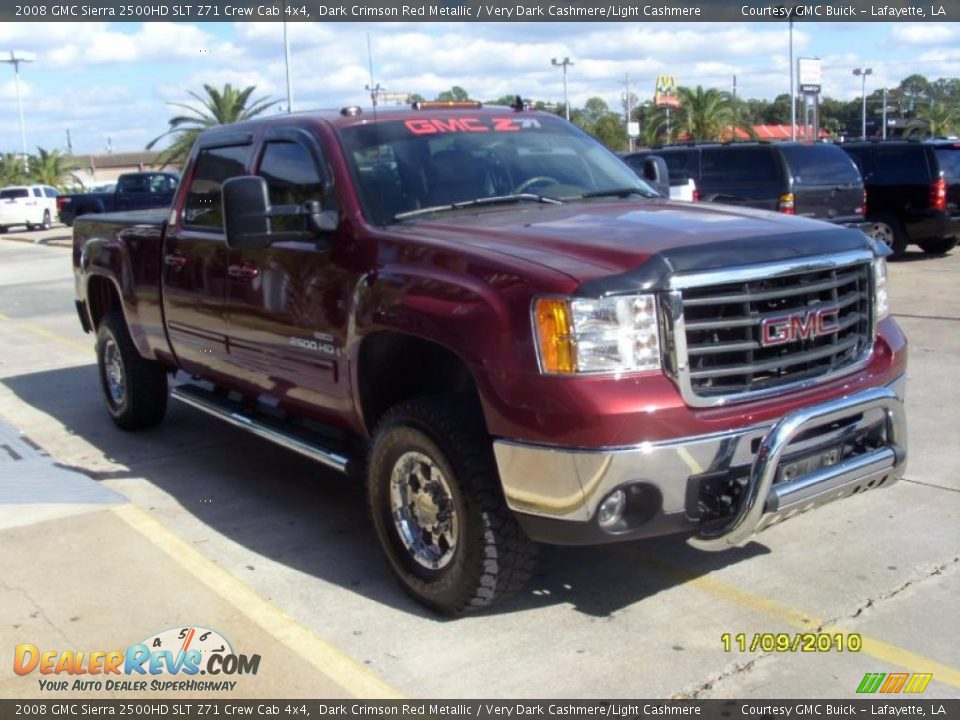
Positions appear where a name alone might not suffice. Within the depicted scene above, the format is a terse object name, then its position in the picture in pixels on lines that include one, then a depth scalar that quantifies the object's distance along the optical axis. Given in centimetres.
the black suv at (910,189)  1620
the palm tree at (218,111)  3353
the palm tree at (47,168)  5284
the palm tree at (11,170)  5456
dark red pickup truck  381
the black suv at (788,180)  1441
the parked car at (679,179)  1239
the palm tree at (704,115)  4256
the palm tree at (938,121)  5456
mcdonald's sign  4556
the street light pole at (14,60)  6053
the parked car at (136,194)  2867
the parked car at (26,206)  3766
